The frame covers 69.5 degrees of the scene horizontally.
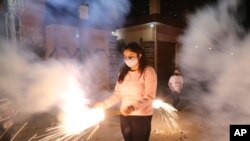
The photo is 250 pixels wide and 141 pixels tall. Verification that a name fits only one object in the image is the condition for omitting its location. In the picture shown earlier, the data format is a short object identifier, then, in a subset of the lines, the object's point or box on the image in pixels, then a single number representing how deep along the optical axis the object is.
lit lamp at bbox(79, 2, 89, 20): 8.07
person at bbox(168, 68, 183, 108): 6.62
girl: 2.58
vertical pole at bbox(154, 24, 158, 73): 11.74
